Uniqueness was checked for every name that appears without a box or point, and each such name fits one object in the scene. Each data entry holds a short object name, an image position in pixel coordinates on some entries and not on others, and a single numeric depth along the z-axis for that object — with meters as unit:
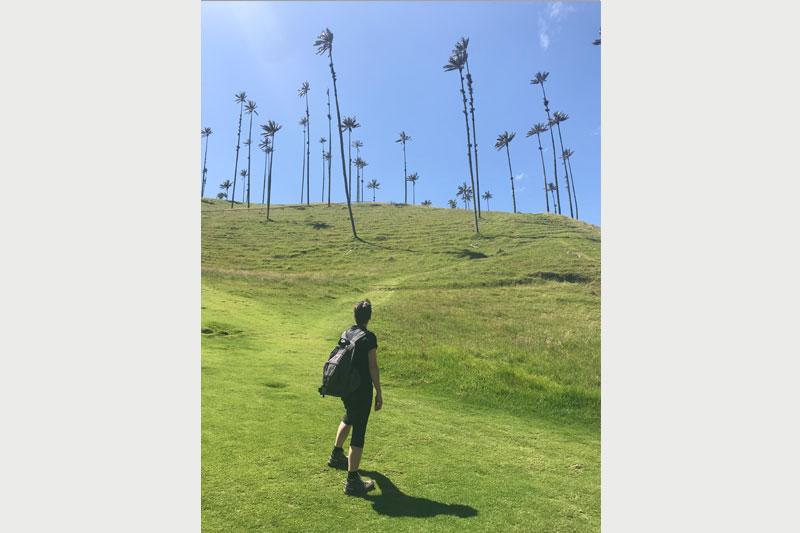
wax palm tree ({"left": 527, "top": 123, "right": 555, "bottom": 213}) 90.12
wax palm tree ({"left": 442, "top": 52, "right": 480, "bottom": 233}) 66.12
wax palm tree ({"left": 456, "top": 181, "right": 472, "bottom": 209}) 138.62
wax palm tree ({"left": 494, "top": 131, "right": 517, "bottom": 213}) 84.15
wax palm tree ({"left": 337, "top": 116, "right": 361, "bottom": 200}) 88.19
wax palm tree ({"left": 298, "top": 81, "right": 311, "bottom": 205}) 89.88
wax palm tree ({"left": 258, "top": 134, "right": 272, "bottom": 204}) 98.61
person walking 5.39
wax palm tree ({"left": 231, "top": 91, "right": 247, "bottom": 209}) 103.58
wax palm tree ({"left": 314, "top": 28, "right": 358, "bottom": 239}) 63.74
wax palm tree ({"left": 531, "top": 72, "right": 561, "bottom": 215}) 79.06
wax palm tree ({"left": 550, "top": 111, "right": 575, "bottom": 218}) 82.19
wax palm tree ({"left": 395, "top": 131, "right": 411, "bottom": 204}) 124.68
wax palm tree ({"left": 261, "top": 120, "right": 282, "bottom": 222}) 83.69
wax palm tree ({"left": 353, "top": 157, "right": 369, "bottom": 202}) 136.00
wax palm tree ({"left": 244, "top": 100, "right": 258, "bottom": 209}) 103.57
